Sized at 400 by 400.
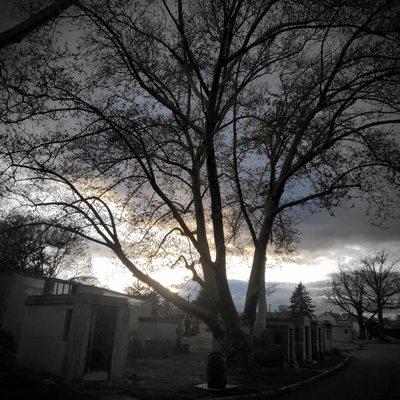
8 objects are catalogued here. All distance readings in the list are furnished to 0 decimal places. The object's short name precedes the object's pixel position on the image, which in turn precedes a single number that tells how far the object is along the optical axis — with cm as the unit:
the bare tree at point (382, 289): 6345
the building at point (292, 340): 1897
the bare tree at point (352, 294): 6656
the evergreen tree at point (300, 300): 8036
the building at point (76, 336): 1010
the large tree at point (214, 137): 1089
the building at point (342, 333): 6234
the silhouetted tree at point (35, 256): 3529
